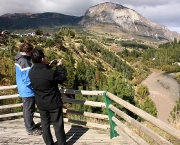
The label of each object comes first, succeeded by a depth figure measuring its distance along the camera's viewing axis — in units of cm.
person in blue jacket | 432
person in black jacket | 356
